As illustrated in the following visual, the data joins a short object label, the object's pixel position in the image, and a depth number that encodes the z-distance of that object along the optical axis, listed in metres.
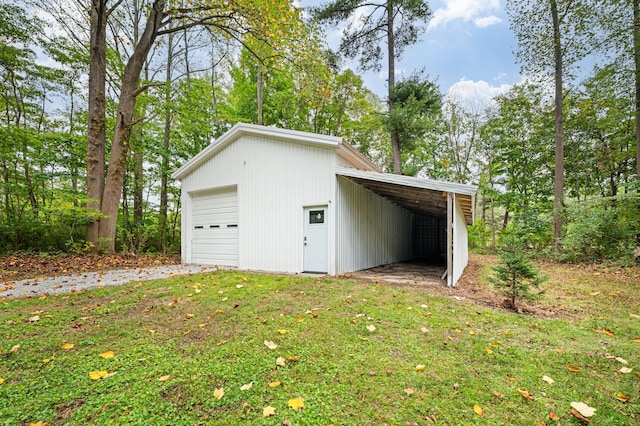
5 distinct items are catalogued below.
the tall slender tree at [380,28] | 12.47
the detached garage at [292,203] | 6.98
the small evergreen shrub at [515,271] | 4.11
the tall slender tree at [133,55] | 8.12
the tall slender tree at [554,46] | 10.33
